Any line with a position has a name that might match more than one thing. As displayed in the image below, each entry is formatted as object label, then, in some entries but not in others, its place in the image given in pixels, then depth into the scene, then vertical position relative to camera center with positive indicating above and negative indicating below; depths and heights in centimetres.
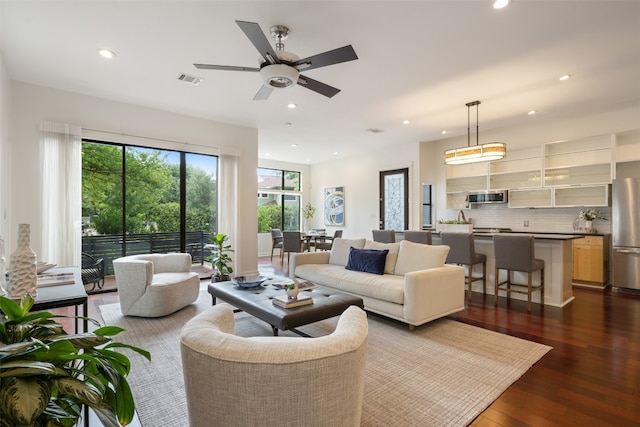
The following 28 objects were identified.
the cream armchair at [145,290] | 352 -86
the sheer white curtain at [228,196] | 588 +36
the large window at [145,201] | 488 +25
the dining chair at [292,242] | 736 -65
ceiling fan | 244 +130
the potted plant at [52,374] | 80 -46
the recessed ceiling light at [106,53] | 332 +175
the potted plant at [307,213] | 1013 +5
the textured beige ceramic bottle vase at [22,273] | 186 -34
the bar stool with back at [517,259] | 387 -57
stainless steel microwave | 638 +35
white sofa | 317 -78
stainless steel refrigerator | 478 -29
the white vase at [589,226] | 548 -22
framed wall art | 934 +26
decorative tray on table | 326 -71
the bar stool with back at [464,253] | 438 -55
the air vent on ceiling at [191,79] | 397 +176
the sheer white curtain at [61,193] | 427 +32
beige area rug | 192 -121
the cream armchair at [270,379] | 102 -55
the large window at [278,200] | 948 +47
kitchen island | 409 -76
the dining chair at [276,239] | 867 -67
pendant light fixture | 451 +91
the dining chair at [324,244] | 766 -74
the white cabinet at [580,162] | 537 +94
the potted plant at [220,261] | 484 -72
